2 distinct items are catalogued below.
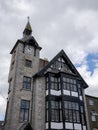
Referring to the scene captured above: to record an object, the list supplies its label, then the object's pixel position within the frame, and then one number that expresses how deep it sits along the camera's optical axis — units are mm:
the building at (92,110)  29156
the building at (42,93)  21547
